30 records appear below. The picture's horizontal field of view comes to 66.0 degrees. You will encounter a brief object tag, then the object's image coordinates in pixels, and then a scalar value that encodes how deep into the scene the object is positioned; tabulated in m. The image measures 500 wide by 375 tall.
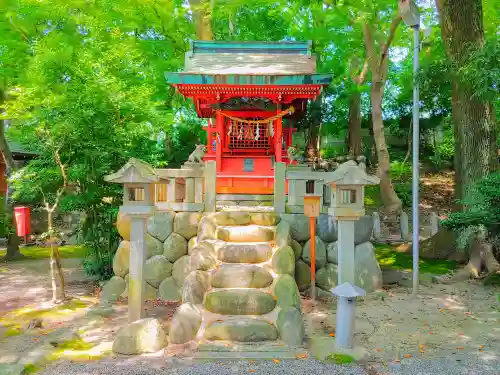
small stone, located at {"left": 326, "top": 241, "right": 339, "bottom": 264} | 8.49
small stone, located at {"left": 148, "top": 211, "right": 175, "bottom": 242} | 8.71
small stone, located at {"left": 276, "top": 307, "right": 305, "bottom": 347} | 5.69
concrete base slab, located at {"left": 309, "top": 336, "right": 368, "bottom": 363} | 5.21
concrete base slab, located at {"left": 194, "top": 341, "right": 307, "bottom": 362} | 5.26
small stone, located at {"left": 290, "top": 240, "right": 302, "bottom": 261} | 8.40
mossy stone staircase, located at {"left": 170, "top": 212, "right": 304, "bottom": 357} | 5.73
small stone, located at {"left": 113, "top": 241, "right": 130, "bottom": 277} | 8.76
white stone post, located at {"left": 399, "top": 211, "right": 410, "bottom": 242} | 13.31
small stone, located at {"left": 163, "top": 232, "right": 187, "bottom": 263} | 8.55
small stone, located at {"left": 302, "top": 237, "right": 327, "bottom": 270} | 8.51
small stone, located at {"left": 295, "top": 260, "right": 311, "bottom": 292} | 8.45
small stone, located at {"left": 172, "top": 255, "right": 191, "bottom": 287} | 8.36
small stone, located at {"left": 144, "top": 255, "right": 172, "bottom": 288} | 8.54
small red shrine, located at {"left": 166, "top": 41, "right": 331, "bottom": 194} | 10.55
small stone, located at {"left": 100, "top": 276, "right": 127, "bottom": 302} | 8.49
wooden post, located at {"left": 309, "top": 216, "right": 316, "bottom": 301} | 7.75
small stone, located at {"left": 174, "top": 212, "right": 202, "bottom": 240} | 8.55
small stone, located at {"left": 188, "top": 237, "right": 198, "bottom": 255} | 8.29
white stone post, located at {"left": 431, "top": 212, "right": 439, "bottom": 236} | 13.14
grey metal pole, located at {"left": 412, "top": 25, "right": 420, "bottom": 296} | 8.15
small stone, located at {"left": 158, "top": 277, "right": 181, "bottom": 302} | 8.37
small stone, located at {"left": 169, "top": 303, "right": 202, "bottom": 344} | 5.71
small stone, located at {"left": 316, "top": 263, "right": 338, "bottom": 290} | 8.41
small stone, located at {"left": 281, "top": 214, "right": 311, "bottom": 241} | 8.50
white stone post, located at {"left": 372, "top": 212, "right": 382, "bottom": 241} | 13.31
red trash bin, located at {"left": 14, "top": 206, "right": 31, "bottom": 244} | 9.86
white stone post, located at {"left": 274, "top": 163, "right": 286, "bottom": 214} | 8.39
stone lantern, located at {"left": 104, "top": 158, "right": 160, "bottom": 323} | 6.37
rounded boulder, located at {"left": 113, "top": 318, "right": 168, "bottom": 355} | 5.46
